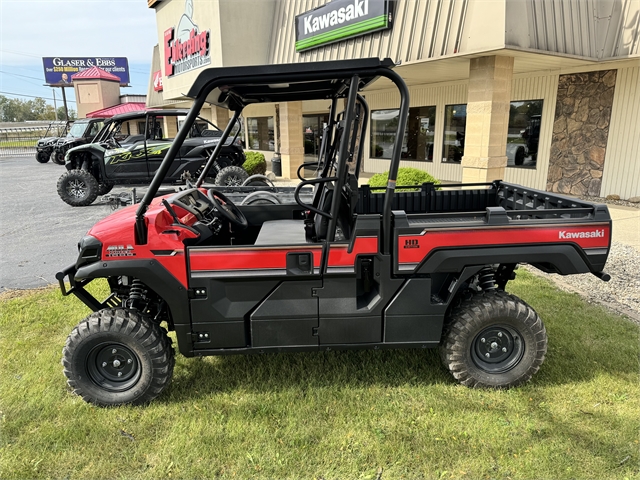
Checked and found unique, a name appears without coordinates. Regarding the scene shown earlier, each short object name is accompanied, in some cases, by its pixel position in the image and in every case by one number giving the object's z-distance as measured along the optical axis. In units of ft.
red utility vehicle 9.29
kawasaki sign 30.37
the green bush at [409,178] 24.59
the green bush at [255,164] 47.92
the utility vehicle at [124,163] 33.60
